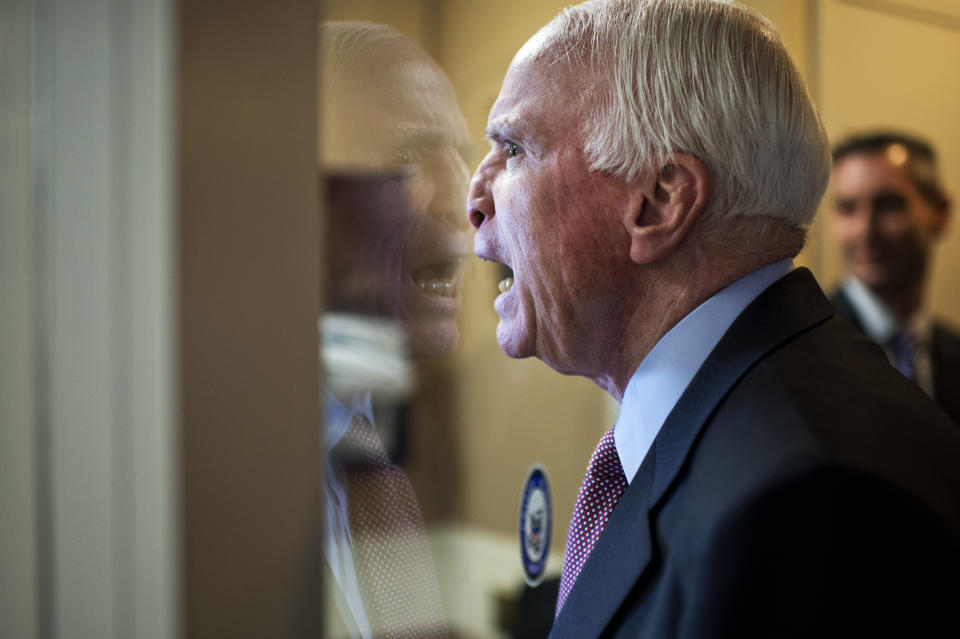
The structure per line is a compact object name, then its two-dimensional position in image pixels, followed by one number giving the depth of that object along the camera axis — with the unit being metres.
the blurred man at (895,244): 1.38
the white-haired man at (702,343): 0.48
